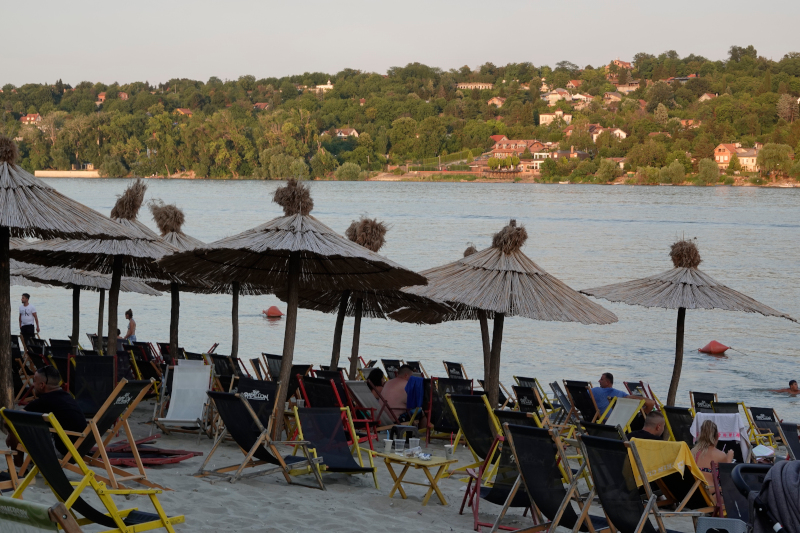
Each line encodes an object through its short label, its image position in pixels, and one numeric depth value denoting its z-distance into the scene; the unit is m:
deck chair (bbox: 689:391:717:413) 17.04
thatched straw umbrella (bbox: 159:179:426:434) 12.57
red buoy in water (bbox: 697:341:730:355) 42.21
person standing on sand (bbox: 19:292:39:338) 26.31
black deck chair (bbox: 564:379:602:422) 15.71
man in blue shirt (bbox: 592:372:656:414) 15.93
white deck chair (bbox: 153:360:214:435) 13.30
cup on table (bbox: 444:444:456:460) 11.44
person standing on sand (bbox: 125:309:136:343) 27.08
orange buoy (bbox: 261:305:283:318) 49.72
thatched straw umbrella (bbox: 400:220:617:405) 14.75
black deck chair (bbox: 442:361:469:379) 20.33
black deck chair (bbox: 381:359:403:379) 19.72
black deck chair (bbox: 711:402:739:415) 14.98
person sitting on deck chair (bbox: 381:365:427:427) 14.62
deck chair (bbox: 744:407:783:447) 16.60
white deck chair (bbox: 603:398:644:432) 13.99
